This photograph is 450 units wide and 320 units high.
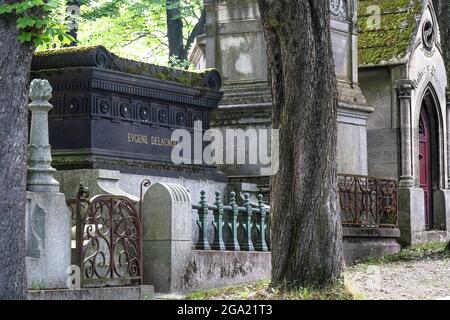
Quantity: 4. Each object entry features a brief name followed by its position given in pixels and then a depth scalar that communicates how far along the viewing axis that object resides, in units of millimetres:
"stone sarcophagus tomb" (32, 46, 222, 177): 16234
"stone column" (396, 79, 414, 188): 24641
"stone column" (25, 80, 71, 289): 12859
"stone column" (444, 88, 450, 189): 26188
